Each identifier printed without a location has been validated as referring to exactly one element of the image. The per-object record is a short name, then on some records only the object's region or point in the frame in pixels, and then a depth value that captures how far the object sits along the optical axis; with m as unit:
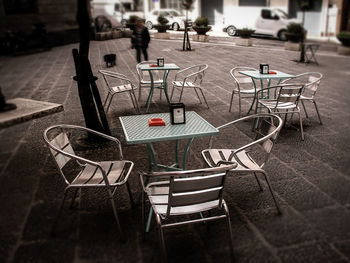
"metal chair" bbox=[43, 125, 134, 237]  2.25
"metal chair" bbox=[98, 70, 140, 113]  5.01
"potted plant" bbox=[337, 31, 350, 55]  10.84
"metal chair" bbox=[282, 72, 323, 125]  4.40
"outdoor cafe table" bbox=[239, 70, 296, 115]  4.57
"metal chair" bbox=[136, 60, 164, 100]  5.55
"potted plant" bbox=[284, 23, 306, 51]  9.88
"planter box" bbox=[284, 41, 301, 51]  10.96
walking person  8.05
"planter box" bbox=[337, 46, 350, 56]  10.94
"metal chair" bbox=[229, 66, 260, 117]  4.88
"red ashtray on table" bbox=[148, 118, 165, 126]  2.65
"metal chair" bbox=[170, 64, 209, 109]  5.29
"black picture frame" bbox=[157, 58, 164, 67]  5.46
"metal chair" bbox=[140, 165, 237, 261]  1.79
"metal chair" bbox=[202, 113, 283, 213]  2.49
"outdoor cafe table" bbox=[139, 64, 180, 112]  5.24
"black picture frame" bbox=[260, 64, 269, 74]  4.82
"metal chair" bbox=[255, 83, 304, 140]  4.00
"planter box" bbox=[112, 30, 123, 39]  10.27
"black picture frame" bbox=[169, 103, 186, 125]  2.65
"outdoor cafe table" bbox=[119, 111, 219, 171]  2.41
